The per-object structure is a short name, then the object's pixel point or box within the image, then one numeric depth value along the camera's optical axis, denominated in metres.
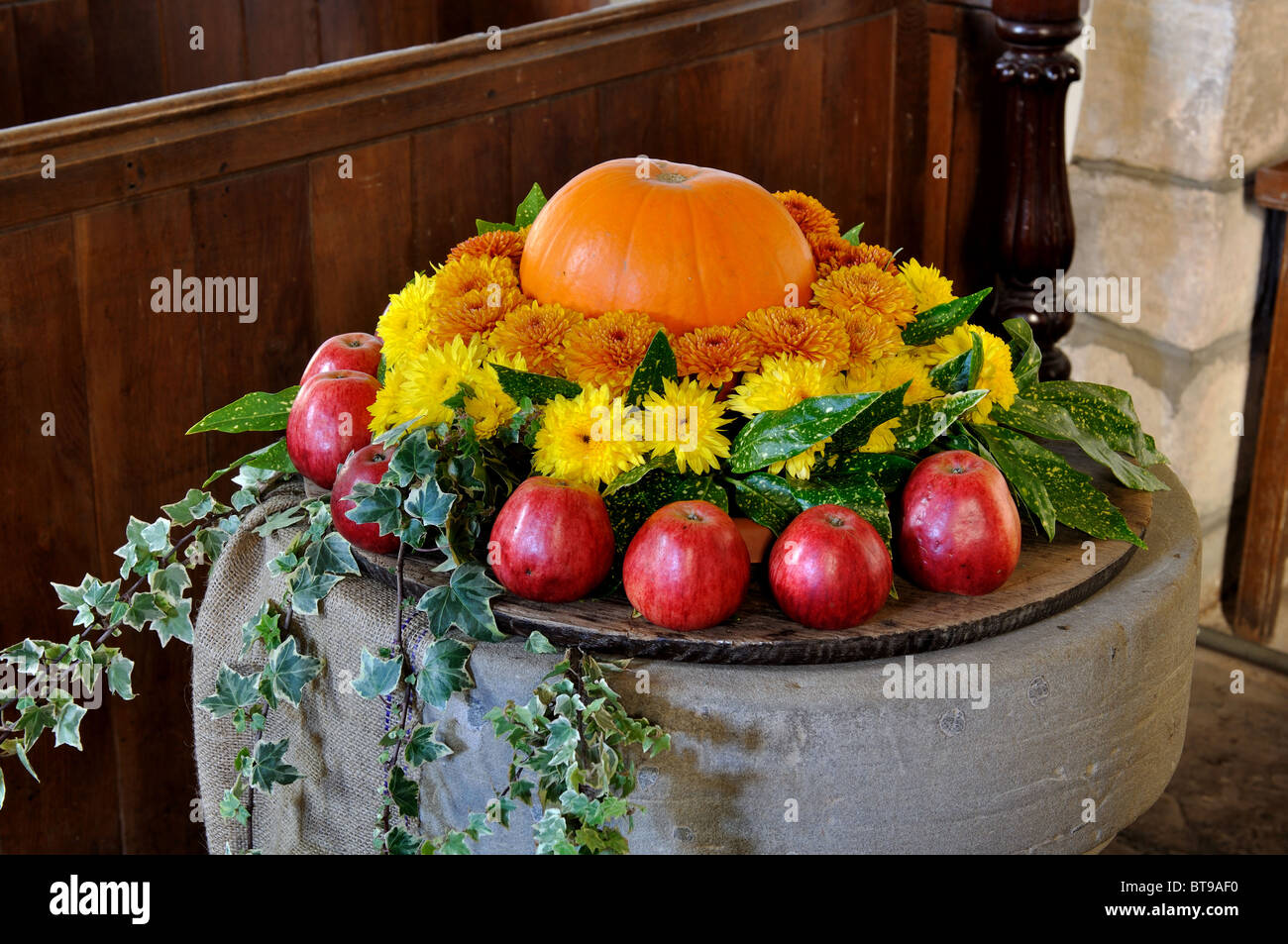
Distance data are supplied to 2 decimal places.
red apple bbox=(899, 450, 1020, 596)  1.20
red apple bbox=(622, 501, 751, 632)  1.15
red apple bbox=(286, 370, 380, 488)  1.36
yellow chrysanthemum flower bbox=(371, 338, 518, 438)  1.27
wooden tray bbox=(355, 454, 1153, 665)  1.16
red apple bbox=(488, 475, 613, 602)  1.18
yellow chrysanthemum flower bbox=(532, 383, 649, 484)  1.22
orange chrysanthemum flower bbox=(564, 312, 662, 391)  1.27
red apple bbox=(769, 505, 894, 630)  1.15
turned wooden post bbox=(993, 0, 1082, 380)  2.15
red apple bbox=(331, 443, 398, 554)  1.26
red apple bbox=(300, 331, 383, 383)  1.45
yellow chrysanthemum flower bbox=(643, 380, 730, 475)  1.22
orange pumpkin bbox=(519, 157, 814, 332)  1.32
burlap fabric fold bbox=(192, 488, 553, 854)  1.20
